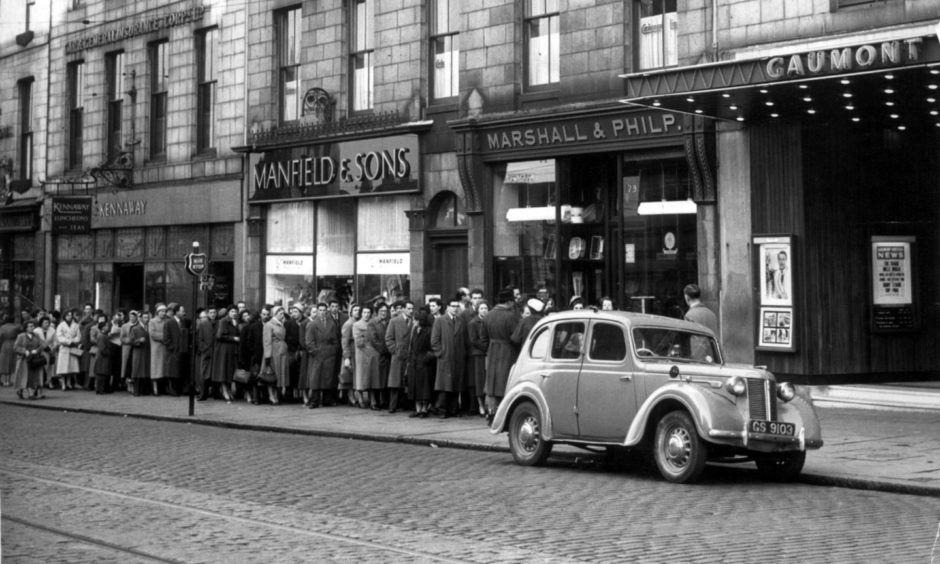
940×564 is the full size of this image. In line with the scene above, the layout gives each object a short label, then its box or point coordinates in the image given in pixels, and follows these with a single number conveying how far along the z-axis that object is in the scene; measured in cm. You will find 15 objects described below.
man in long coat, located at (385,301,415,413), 2261
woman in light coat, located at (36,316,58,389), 3173
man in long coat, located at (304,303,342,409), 2431
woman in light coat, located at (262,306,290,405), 2548
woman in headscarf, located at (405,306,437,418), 2188
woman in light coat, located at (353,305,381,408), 2323
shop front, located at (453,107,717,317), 2191
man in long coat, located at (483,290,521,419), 2019
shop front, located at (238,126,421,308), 2731
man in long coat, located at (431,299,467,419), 2142
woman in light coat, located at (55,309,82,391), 3177
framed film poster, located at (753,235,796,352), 2022
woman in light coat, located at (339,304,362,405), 2389
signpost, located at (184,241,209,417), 2311
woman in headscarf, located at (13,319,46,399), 2781
